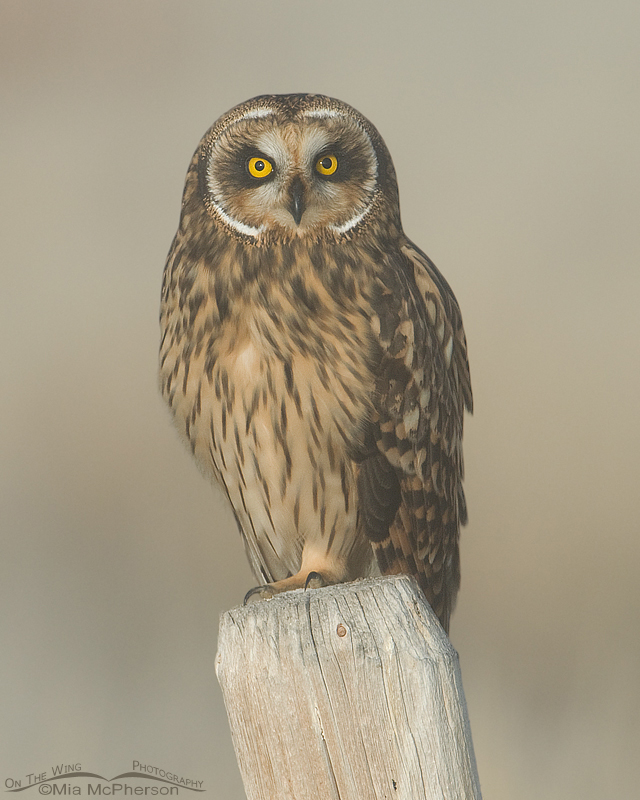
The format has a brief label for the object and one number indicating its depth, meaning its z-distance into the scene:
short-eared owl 10.81
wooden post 10.59
